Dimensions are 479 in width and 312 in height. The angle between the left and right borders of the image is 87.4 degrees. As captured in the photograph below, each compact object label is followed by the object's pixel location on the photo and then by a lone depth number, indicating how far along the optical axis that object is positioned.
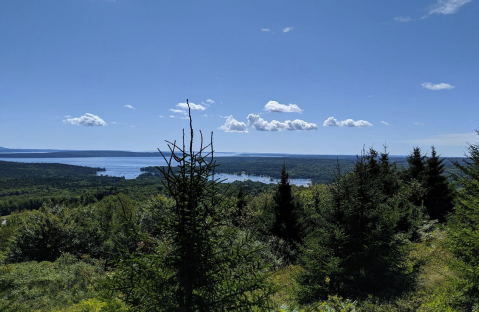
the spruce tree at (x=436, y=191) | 24.39
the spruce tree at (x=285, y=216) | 18.67
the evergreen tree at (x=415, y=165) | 26.01
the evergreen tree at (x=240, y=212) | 24.24
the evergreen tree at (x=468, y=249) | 6.85
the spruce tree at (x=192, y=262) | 4.20
